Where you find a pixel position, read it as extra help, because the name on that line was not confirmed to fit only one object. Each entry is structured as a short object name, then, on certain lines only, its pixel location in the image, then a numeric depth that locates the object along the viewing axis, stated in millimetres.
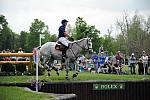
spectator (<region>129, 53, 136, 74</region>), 23788
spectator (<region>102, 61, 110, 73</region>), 24078
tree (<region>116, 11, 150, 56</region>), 49375
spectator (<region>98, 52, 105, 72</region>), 23903
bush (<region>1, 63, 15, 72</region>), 19844
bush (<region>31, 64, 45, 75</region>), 20219
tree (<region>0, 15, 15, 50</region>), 54738
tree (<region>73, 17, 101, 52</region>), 43025
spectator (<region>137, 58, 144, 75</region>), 23178
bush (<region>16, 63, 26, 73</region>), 20484
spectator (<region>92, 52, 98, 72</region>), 24419
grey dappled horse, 16906
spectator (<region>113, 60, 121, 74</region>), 23319
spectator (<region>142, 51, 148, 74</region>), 22719
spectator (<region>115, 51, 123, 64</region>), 23906
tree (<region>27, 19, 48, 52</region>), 57719
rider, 16656
